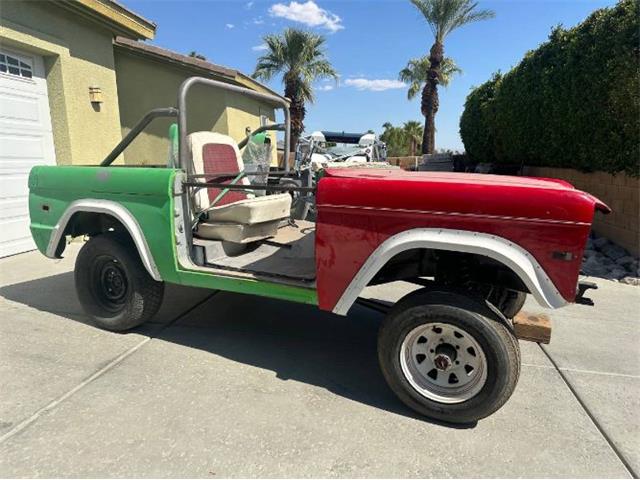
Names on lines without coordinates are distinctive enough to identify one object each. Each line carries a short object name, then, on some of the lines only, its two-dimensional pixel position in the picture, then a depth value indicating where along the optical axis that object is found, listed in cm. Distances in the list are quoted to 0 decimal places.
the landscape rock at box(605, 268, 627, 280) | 590
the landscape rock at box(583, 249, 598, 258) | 680
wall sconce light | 750
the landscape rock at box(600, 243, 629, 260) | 664
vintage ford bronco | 243
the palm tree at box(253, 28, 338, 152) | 2255
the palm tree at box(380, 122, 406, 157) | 3580
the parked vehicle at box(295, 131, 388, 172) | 1173
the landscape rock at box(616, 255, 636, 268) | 623
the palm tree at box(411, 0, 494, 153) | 2117
